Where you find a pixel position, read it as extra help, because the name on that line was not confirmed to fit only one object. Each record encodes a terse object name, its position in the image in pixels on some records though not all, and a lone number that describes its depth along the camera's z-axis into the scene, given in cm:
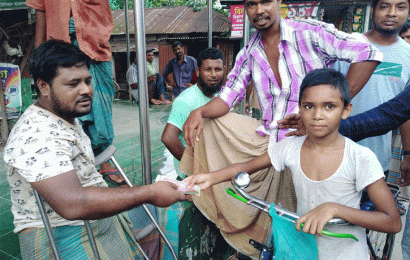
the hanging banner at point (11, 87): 459
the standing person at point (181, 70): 882
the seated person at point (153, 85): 899
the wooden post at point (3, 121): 463
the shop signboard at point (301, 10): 905
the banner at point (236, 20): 1116
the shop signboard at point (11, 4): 442
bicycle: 120
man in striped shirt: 171
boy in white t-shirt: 124
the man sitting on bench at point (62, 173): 122
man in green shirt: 278
